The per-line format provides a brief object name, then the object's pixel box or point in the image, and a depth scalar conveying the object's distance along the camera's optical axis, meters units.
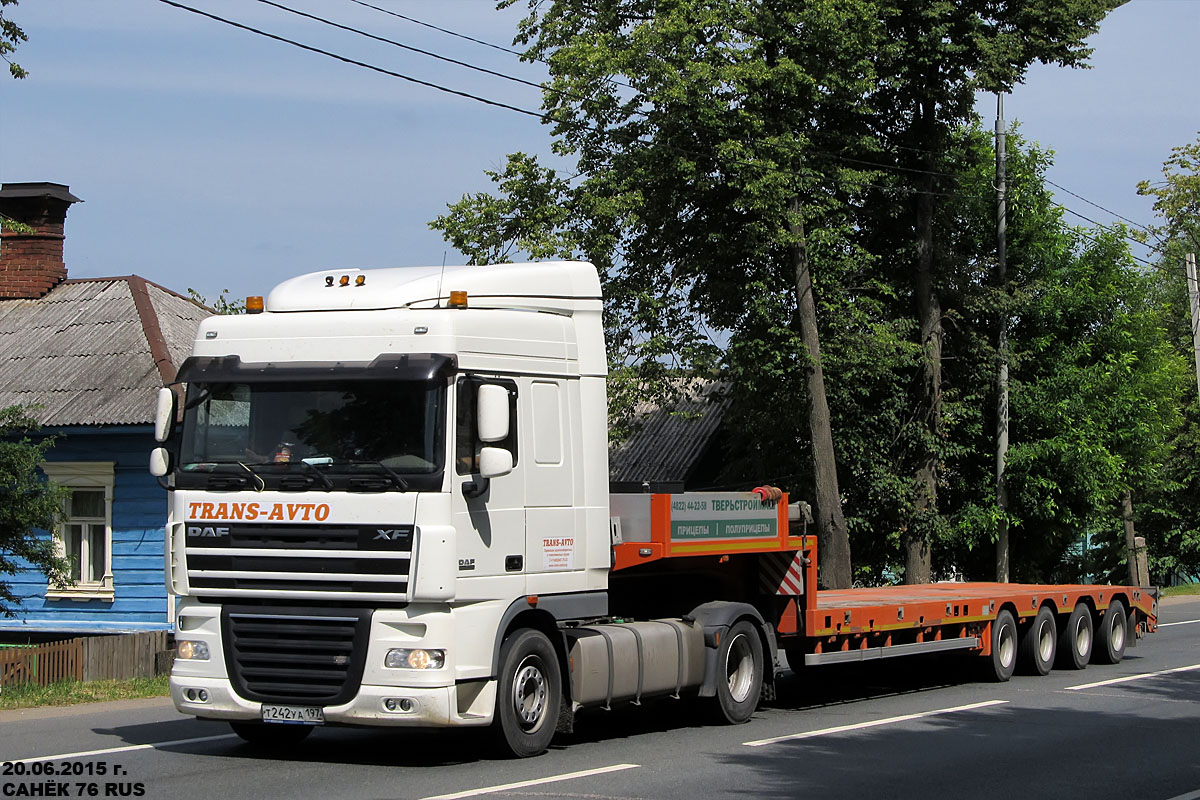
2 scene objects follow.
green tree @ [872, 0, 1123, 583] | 30.22
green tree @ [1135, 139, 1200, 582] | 44.22
